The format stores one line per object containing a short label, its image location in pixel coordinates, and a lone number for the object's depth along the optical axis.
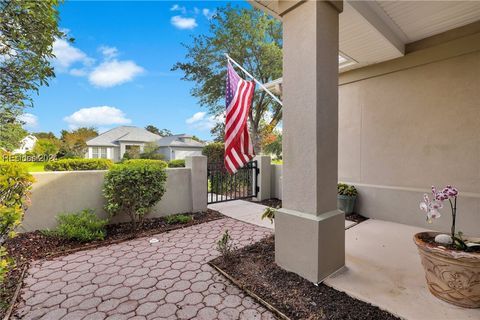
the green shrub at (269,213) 3.29
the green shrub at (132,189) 4.10
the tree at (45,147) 21.09
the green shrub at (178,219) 4.74
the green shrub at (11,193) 2.06
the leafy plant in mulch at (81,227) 3.64
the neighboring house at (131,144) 27.70
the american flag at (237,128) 3.81
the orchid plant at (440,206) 2.03
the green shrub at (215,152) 10.57
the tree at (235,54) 14.59
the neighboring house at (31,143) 23.25
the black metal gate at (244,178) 6.34
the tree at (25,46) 3.22
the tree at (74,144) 22.80
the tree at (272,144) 15.98
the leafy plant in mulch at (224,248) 2.97
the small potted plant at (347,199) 4.87
